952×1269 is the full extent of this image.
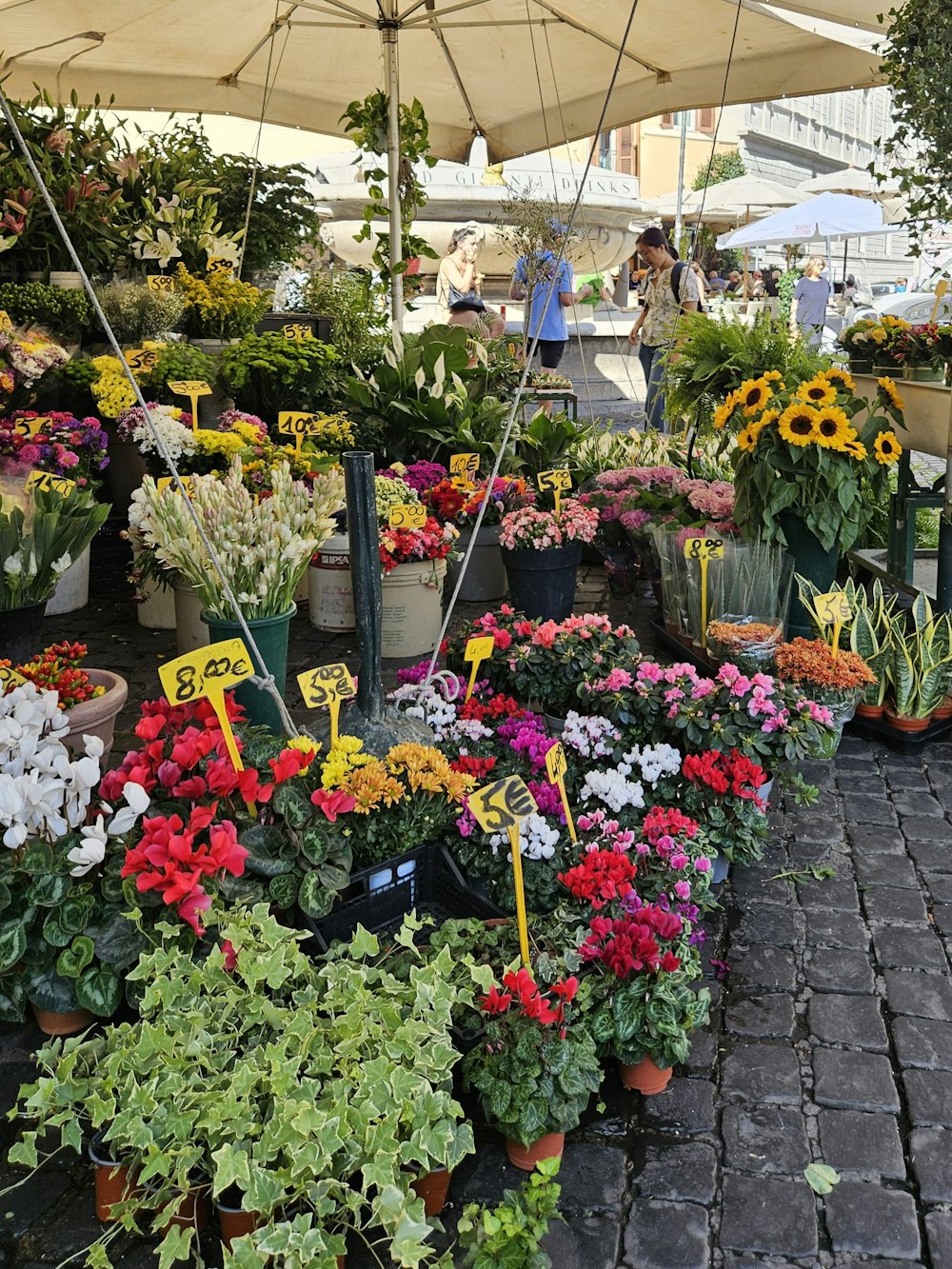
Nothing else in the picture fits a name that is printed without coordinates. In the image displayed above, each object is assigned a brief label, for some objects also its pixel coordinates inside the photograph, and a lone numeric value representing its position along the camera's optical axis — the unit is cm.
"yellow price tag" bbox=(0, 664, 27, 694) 262
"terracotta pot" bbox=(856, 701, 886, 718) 369
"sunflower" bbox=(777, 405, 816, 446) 388
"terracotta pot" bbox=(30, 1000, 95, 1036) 218
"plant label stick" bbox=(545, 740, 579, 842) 229
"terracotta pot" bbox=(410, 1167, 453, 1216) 173
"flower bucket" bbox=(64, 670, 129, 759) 275
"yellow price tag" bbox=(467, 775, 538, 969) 199
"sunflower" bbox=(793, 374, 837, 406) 396
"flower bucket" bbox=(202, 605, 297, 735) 318
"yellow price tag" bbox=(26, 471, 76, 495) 334
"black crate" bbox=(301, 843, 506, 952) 224
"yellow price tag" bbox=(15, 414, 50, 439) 407
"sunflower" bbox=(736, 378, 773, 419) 407
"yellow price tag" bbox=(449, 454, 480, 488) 452
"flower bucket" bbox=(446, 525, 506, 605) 496
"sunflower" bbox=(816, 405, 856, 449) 384
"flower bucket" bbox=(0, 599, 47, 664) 299
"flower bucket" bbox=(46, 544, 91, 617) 483
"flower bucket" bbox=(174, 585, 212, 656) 406
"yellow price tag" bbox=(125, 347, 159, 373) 451
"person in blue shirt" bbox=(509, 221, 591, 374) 721
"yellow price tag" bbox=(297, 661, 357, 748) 245
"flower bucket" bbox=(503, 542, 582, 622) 441
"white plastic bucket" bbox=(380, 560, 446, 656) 432
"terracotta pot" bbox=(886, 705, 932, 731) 361
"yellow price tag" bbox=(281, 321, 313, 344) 514
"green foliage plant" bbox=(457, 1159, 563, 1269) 157
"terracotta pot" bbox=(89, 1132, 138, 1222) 167
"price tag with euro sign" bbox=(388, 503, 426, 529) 413
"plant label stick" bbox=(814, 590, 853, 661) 349
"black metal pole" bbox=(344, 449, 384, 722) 259
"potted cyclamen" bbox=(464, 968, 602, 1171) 181
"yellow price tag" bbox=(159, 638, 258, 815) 221
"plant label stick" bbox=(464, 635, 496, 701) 291
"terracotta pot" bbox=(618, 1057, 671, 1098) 203
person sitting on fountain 811
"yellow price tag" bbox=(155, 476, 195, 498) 340
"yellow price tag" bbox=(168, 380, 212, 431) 426
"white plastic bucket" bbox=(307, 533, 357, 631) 450
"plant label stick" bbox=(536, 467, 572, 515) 459
